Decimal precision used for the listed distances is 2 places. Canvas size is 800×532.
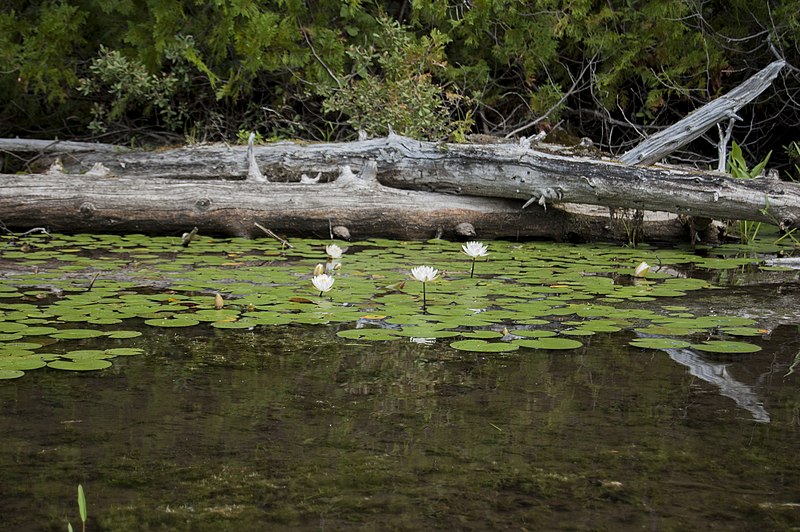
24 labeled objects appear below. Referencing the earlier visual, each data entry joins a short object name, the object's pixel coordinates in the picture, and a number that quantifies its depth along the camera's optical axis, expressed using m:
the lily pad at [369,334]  5.77
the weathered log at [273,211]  11.01
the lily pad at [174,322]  6.05
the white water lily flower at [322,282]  6.87
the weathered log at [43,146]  14.60
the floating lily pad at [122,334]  5.72
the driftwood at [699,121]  11.22
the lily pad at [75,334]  5.56
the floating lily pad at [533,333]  5.92
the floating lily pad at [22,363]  4.87
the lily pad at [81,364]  4.91
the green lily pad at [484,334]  5.92
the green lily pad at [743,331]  6.03
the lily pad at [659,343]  5.64
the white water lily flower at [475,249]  7.79
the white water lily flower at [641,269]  8.18
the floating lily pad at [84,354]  5.16
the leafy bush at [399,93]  12.78
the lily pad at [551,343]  5.55
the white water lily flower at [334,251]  8.42
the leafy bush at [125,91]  14.30
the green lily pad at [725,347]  5.54
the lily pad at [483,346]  5.43
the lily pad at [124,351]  5.29
